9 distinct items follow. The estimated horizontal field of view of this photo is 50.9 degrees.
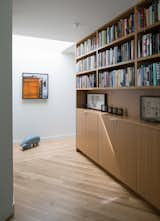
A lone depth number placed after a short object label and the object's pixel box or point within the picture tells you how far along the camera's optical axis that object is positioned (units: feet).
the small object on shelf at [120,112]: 8.45
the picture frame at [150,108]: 6.53
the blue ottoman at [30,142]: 12.19
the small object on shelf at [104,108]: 9.41
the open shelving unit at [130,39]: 6.17
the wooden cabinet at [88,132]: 9.30
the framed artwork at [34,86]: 13.87
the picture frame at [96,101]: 9.76
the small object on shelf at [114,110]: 8.71
